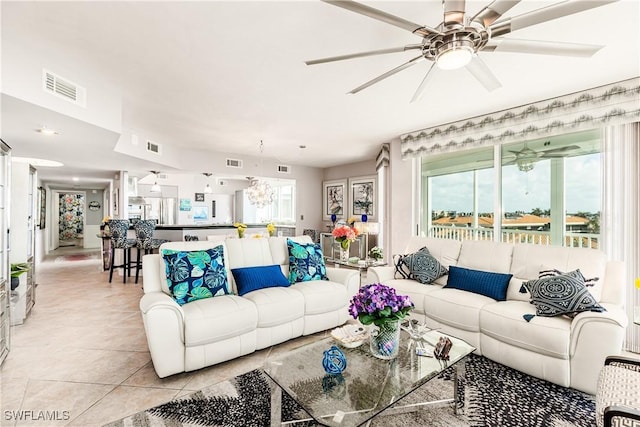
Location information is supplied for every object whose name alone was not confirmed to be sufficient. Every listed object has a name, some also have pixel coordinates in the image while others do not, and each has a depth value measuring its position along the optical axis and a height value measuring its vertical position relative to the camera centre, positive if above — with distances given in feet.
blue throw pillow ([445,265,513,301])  9.27 -2.24
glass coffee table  4.62 -3.02
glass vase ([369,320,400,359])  6.13 -2.65
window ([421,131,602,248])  11.10 +0.96
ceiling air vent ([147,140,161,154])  16.96 +3.83
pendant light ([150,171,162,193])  25.28 +2.11
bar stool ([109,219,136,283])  17.31 -1.51
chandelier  17.04 +1.12
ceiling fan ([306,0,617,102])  4.77 +3.28
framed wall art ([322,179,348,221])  25.31 +1.30
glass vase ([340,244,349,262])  12.71 -1.84
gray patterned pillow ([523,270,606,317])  7.36 -2.12
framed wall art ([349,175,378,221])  23.07 +1.40
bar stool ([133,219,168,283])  17.02 -1.31
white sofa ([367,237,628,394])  6.75 -2.71
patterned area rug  5.92 -4.17
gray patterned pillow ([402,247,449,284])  11.00 -2.03
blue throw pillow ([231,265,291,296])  9.59 -2.17
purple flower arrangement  5.98 -1.89
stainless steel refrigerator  27.86 +0.35
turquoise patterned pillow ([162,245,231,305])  8.41 -1.84
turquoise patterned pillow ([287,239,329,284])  10.87 -1.88
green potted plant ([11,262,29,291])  10.03 -2.03
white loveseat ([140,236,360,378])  7.19 -2.80
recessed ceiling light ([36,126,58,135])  10.44 +2.97
